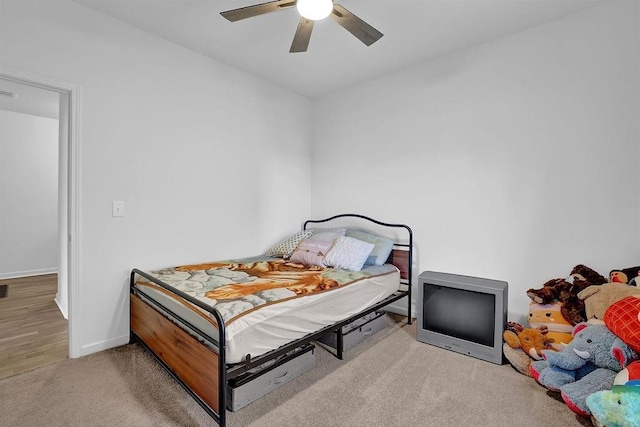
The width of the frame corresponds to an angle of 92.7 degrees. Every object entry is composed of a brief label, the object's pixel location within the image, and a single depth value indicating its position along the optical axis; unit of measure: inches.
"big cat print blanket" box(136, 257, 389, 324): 70.8
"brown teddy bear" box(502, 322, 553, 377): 83.7
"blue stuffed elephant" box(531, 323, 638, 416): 65.9
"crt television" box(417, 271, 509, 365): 91.5
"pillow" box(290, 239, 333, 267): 119.2
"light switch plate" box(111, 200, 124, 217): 97.7
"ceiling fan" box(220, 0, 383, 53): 70.6
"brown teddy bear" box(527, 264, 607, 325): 83.5
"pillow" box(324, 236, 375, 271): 112.5
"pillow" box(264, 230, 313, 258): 136.3
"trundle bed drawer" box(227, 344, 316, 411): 68.1
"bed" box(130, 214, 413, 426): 62.6
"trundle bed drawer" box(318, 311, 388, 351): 97.0
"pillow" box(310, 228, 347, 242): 129.5
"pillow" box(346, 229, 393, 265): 120.7
